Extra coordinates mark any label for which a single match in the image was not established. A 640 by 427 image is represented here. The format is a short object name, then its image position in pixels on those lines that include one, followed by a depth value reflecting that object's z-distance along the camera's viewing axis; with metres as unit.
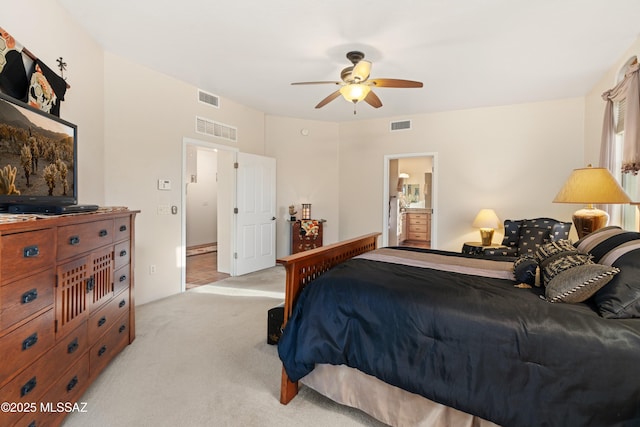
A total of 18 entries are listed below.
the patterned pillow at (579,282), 1.34
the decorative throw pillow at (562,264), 1.57
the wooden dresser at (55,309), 1.22
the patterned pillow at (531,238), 3.93
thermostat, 3.81
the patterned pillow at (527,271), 1.75
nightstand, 4.17
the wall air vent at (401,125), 5.39
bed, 1.21
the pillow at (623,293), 1.26
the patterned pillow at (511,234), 4.23
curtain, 2.58
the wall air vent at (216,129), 4.29
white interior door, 4.87
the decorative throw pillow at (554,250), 1.82
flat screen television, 1.57
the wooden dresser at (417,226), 8.24
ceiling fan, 2.79
